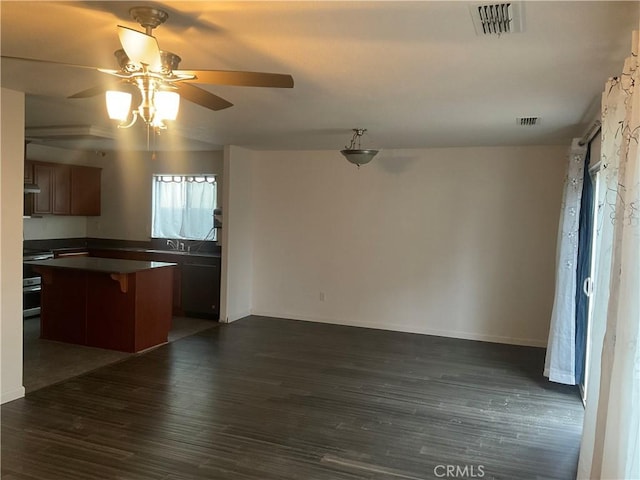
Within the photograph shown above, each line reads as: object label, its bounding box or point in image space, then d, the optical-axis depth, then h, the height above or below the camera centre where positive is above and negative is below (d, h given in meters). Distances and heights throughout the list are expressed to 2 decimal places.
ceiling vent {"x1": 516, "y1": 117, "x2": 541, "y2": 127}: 4.43 +0.91
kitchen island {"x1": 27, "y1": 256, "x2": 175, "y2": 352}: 5.44 -1.06
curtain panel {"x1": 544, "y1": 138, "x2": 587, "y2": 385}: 4.68 -0.52
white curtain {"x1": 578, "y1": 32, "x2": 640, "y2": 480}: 1.87 -0.36
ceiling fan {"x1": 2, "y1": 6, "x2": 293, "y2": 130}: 2.24 +0.65
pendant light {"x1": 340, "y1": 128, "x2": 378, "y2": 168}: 5.25 +0.66
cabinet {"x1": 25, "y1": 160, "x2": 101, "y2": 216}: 7.28 +0.27
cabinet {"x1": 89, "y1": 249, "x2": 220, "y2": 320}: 7.10 -1.06
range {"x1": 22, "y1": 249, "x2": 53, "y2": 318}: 6.82 -1.14
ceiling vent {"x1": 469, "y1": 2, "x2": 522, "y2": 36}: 2.10 +0.89
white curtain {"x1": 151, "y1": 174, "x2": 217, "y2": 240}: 7.80 +0.07
